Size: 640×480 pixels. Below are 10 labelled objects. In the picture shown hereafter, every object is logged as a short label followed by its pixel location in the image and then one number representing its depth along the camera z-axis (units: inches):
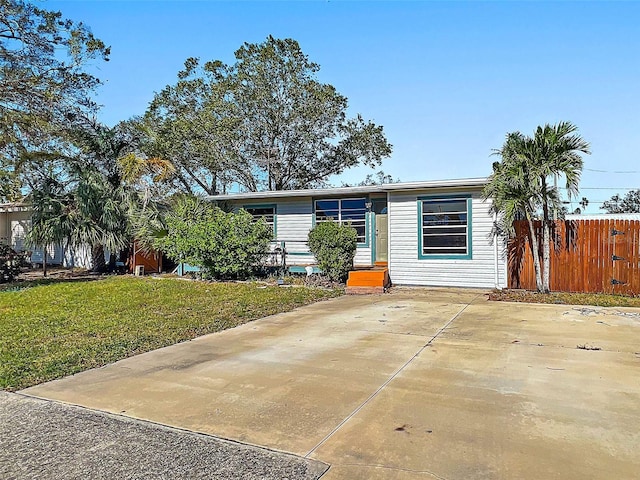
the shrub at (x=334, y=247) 448.8
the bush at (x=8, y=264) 492.0
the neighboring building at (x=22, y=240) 669.9
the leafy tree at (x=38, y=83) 498.3
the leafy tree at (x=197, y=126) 837.2
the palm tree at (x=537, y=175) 357.1
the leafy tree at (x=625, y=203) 1460.4
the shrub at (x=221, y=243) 462.6
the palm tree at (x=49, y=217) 514.9
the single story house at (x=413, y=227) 434.3
